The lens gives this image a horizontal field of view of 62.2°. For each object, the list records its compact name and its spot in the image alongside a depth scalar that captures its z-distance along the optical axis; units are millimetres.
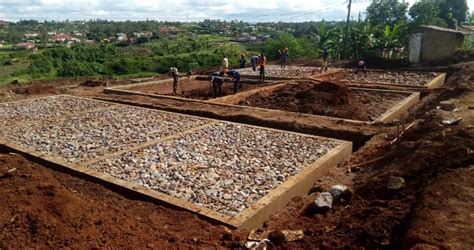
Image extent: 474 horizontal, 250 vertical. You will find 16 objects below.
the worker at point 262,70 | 17125
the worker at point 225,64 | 14948
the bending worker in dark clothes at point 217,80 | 14319
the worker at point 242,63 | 21509
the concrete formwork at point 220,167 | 5171
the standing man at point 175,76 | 15125
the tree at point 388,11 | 40531
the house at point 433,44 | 22094
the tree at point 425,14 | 35188
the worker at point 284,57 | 23516
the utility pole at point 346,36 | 27995
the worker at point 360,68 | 19756
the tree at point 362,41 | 26375
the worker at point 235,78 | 14102
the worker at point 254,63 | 20916
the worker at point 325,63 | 20664
